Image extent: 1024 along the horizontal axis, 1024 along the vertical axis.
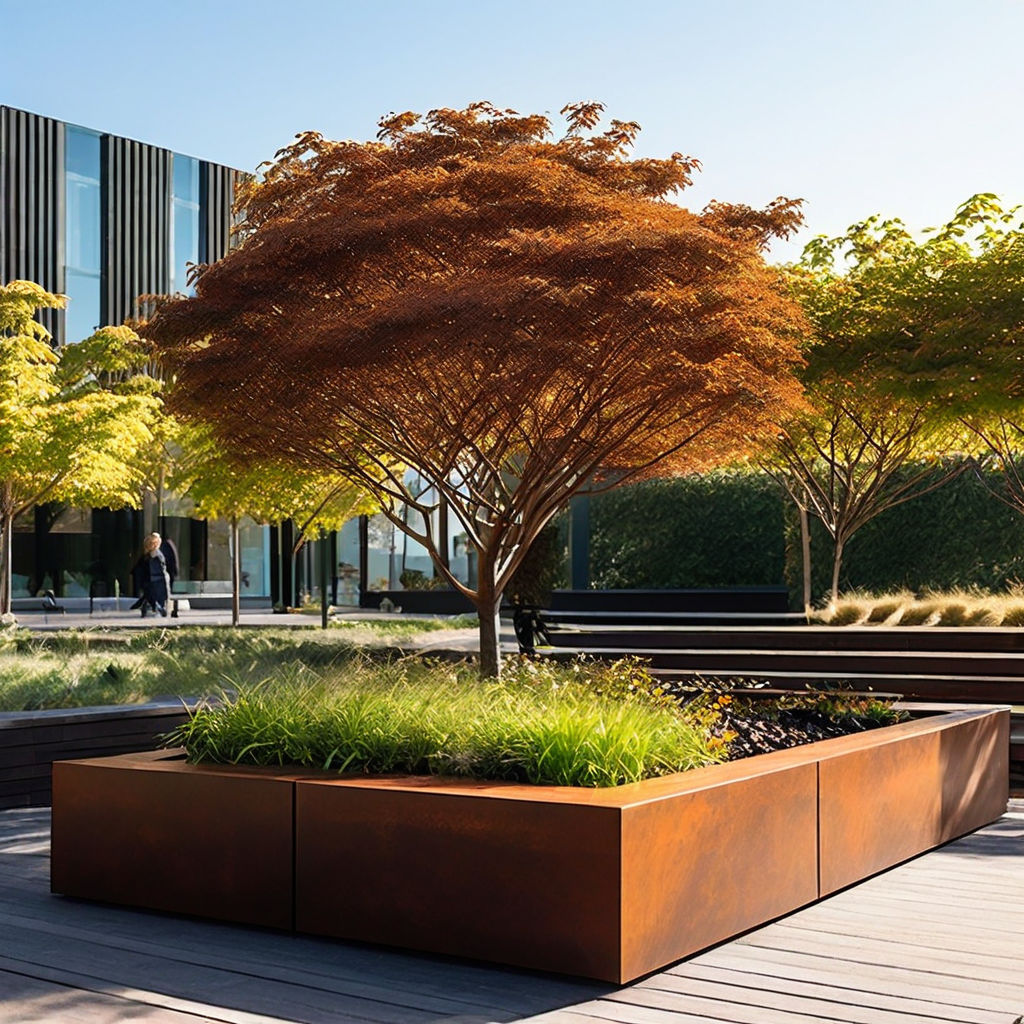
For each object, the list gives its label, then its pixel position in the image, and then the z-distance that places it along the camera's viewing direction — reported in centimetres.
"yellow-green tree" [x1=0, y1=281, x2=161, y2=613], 1984
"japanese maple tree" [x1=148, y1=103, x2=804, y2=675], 926
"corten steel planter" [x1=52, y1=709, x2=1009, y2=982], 462
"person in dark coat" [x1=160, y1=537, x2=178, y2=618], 2888
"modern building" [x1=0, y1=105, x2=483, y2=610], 3169
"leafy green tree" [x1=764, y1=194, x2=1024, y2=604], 1362
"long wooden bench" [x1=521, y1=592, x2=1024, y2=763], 1270
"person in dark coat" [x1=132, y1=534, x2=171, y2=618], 2591
